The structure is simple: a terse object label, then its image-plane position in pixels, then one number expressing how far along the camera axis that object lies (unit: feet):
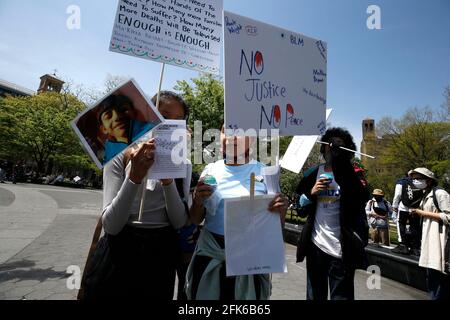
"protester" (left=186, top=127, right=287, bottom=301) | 5.45
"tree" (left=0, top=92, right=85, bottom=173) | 97.14
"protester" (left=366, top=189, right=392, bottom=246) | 25.18
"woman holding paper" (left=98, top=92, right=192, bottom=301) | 4.85
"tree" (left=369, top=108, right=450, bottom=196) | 87.40
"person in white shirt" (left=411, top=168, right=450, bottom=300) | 10.69
